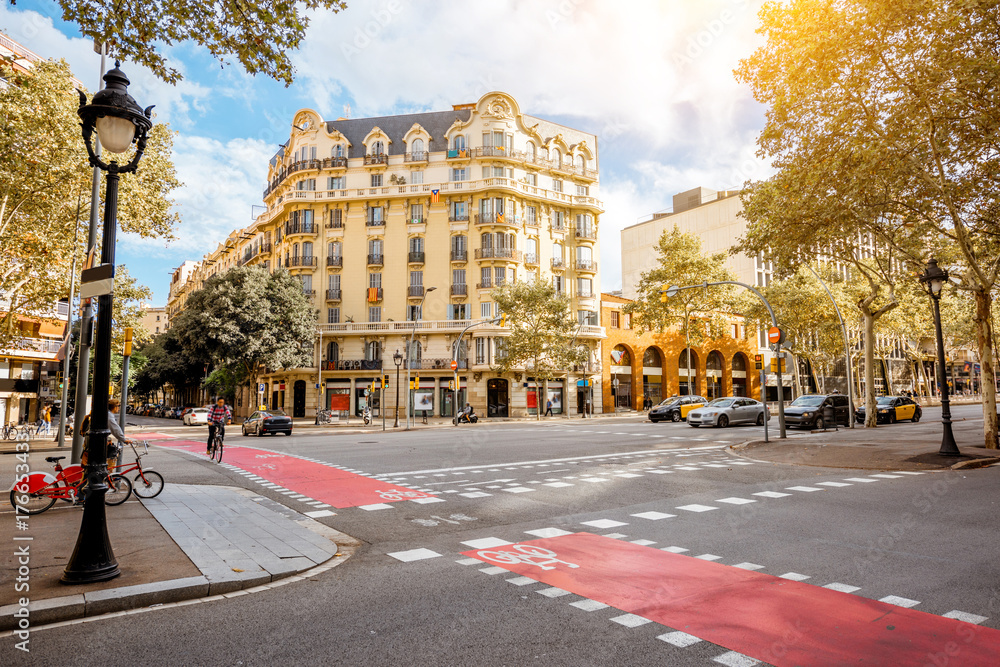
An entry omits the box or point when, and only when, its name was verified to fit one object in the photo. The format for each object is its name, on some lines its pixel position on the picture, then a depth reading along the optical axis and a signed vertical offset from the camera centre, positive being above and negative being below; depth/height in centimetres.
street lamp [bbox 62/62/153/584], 538 +52
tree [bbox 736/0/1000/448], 1366 +673
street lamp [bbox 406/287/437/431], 4775 +611
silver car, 3059 -152
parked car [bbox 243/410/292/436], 3000 -163
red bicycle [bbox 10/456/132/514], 812 -131
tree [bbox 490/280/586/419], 4381 +412
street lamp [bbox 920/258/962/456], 1504 +112
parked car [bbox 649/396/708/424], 3644 -151
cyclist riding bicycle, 1772 -77
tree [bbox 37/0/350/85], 733 +447
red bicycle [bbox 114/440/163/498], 1003 -147
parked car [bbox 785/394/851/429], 2773 -135
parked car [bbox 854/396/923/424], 3241 -160
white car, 4341 -178
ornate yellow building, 5088 +1272
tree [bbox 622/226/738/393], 5056 +783
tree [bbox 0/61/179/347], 1948 +743
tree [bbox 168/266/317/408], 4266 +494
